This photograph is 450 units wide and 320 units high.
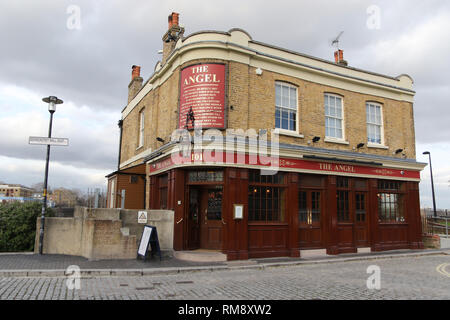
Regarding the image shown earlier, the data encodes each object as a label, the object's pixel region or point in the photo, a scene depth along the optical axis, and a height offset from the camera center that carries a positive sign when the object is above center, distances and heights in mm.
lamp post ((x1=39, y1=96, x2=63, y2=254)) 11153 +2035
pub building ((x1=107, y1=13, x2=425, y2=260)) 11414 +2084
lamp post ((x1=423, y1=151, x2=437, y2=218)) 24034 +1893
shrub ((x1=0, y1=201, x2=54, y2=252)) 11547 -847
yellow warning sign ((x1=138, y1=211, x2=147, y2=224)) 11266 -423
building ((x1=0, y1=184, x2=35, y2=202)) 130225 +5791
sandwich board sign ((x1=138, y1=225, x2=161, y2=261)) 10227 -1169
